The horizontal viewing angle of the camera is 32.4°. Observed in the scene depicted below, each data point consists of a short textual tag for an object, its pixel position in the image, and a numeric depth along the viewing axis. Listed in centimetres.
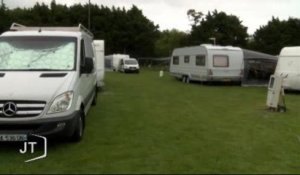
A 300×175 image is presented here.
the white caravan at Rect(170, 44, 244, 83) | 3253
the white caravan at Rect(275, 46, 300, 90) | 2539
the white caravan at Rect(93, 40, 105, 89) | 2502
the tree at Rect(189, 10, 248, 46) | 7862
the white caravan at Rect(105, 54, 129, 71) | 6240
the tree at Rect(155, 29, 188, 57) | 8953
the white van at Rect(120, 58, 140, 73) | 5600
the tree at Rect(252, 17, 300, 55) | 7425
